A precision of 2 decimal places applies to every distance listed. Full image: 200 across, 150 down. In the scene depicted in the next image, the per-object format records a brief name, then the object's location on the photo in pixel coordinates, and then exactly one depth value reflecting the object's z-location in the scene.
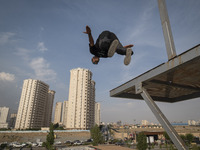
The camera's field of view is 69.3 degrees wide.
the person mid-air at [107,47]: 6.14
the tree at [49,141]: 22.92
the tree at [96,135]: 32.96
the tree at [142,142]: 22.17
